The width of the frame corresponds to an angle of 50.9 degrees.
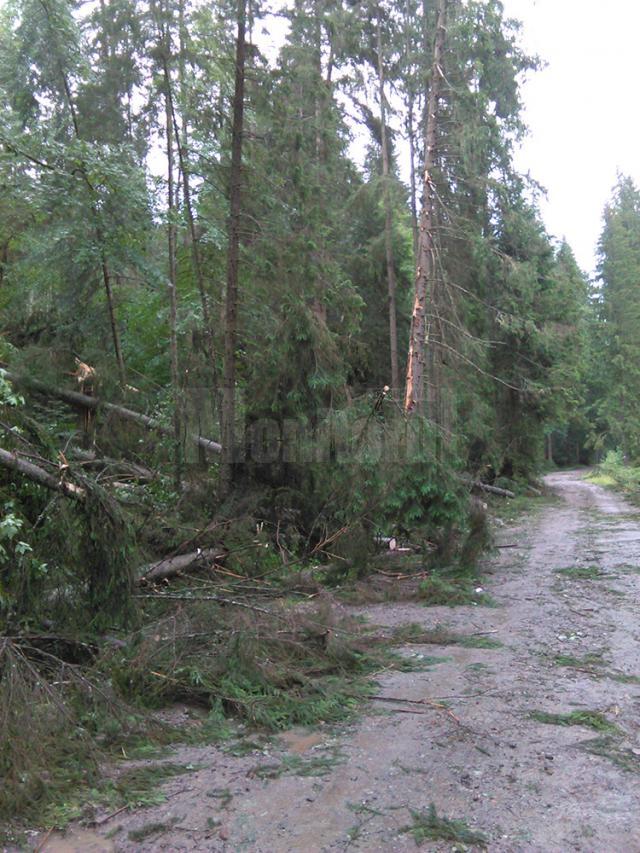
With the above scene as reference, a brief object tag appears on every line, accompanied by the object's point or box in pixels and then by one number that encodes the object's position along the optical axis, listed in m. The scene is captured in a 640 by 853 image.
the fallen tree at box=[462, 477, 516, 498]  21.10
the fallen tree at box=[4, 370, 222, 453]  11.22
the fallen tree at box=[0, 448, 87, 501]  4.97
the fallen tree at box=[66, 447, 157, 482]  7.67
